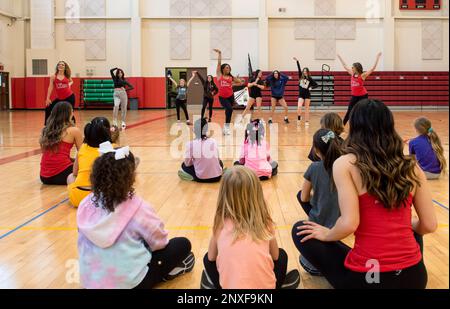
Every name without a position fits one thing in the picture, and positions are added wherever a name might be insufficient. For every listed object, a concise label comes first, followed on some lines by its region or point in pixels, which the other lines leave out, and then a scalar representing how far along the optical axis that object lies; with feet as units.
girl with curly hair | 8.20
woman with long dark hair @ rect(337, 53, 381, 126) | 34.76
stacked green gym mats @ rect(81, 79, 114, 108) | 75.20
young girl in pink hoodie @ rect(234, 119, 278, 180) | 19.42
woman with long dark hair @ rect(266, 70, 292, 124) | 47.90
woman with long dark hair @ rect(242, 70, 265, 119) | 46.81
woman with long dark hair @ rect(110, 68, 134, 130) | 41.39
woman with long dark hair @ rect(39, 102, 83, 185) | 18.13
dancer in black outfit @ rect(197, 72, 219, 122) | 43.55
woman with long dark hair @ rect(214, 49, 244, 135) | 37.65
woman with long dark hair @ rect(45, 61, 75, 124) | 29.35
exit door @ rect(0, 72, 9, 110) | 73.77
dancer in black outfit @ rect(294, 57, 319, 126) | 45.57
